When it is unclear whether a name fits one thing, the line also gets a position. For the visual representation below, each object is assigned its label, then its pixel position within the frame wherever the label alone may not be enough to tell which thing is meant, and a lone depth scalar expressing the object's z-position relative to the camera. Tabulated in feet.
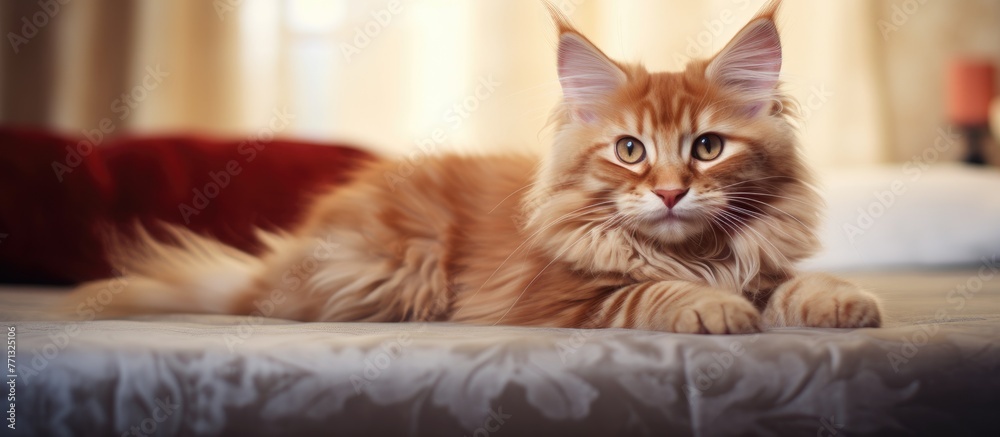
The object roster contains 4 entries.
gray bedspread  2.59
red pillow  6.47
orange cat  3.50
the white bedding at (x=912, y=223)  6.96
